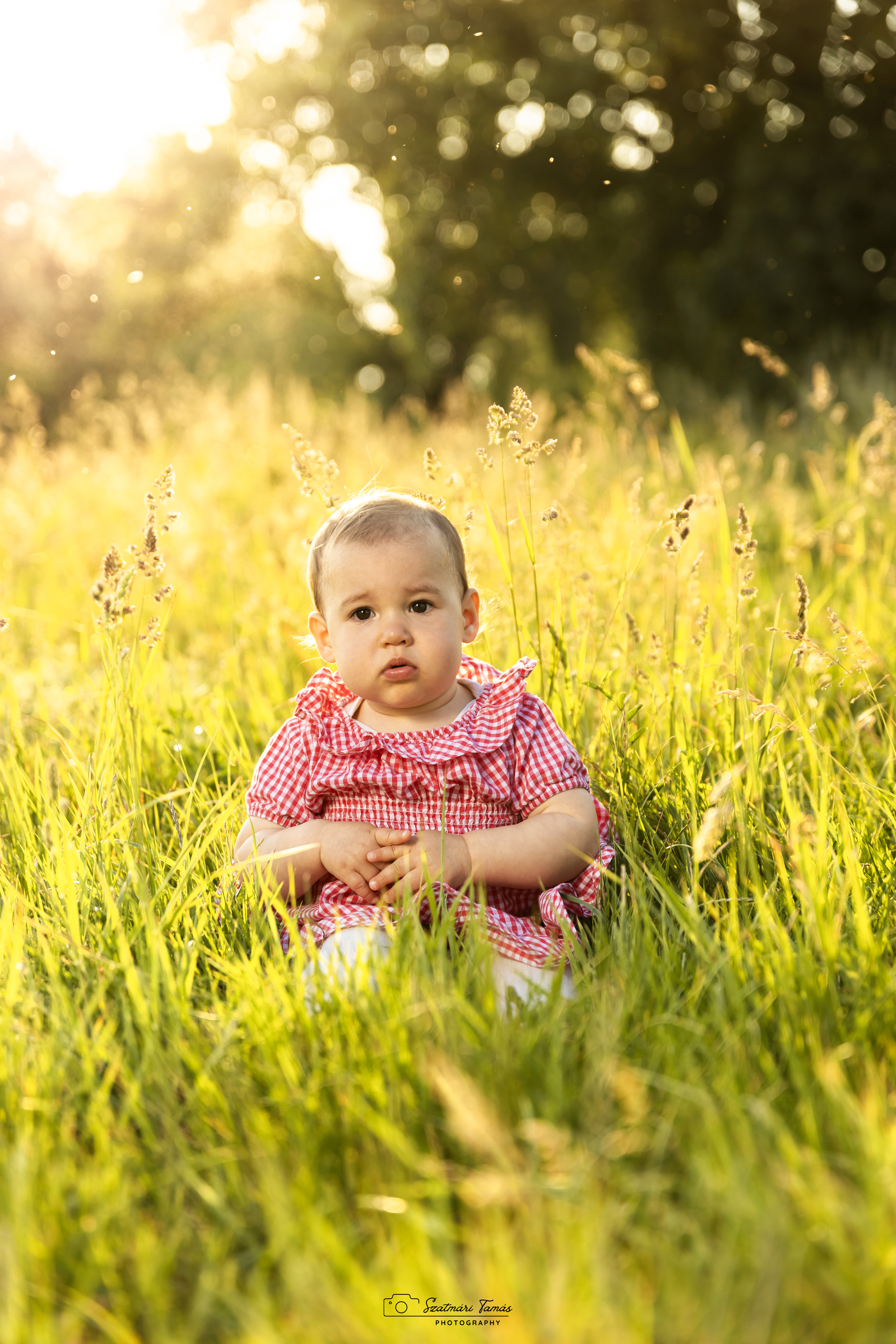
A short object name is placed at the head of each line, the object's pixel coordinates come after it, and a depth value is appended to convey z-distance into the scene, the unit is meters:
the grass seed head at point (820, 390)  3.49
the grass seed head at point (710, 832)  1.39
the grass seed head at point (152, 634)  2.07
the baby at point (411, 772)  1.94
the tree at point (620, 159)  12.20
